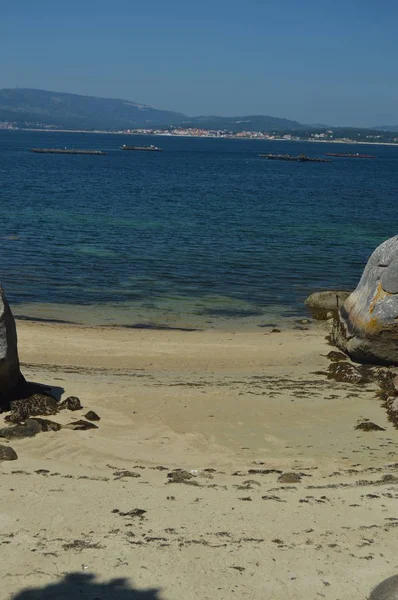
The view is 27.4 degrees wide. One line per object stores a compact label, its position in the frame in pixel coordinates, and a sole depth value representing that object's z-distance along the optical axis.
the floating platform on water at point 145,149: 181.50
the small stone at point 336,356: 18.13
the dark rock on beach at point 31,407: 12.50
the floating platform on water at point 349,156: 187.88
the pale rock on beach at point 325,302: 24.47
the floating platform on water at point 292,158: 153.25
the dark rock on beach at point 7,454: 10.67
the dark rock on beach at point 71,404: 13.43
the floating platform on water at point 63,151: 144.38
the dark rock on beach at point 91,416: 13.00
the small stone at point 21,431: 11.70
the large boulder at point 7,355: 12.64
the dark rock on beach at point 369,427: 13.00
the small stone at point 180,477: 10.30
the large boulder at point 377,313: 16.28
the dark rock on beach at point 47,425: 12.18
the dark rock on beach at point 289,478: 10.44
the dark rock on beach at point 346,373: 16.06
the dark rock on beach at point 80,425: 12.42
